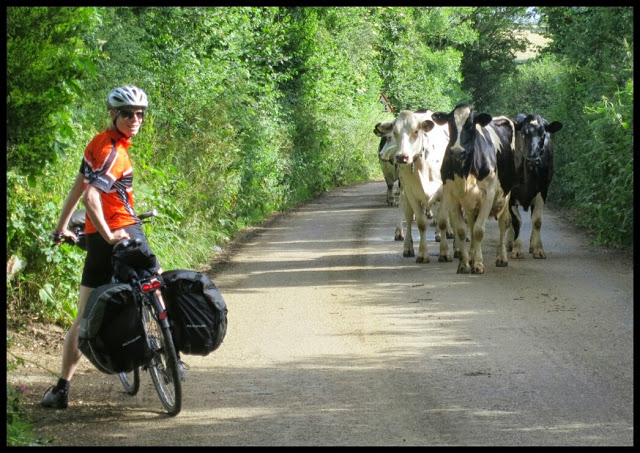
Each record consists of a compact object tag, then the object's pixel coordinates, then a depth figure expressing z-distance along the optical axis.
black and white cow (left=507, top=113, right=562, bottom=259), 16.03
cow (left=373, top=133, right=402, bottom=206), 25.58
